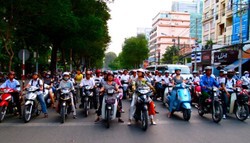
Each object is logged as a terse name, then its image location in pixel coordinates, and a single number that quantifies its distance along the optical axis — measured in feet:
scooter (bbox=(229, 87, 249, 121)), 29.22
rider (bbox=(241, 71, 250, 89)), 39.66
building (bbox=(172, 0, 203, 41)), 389.03
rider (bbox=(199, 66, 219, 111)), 30.17
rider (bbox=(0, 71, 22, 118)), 30.00
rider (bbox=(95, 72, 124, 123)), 27.17
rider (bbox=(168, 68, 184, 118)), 30.22
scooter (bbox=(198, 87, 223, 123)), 27.84
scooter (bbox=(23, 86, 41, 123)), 27.48
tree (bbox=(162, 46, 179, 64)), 237.45
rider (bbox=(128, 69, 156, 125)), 26.68
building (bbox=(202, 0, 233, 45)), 127.74
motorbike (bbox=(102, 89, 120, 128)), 25.45
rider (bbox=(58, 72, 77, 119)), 29.73
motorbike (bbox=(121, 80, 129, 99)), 52.06
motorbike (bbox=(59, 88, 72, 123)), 27.55
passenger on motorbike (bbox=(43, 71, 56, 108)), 38.87
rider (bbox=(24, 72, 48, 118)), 30.04
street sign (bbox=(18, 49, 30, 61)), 48.70
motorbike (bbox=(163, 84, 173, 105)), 37.94
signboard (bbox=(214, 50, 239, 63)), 100.52
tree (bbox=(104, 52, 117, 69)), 517.55
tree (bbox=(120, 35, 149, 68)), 261.44
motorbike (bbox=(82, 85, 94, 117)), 31.58
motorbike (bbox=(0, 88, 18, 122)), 27.55
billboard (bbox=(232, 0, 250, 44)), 99.37
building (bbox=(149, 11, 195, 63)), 358.23
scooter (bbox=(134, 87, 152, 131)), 24.23
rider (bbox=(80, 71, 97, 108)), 33.16
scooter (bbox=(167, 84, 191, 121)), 28.71
